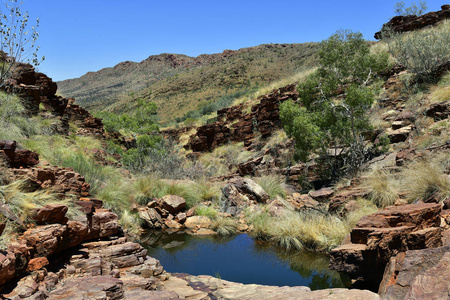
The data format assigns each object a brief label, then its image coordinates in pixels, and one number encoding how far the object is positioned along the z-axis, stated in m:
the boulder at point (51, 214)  4.39
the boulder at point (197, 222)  8.94
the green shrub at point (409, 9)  21.40
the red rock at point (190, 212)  9.45
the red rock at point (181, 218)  9.17
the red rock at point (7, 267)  3.15
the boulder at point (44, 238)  4.00
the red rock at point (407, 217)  4.39
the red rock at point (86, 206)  5.41
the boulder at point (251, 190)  10.27
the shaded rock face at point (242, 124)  18.88
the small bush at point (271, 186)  10.86
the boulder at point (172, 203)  9.44
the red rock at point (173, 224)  8.93
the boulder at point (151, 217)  8.91
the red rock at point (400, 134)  11.02
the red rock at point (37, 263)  3.78
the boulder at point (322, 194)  9.45
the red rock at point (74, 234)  4.65
